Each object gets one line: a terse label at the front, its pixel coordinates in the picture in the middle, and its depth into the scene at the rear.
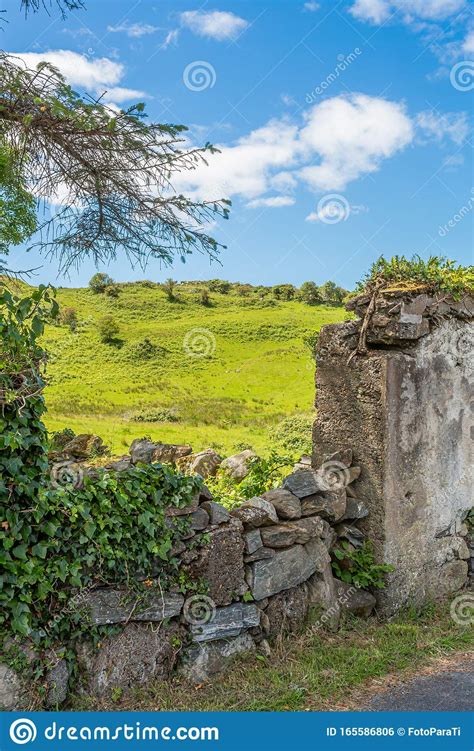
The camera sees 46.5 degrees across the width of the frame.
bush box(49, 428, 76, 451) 7.38
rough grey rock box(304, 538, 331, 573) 4.80
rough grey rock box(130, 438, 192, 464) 4.38
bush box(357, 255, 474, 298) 5.53
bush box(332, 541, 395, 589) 5.16
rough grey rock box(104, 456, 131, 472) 3.96
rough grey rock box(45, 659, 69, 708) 3.42
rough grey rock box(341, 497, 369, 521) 5.21
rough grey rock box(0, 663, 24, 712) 3.26
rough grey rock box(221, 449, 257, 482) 7.22
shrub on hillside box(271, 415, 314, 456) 12.65
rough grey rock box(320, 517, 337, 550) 5.02
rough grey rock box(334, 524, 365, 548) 5.21
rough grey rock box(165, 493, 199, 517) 4.03
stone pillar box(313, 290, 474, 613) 5.20
